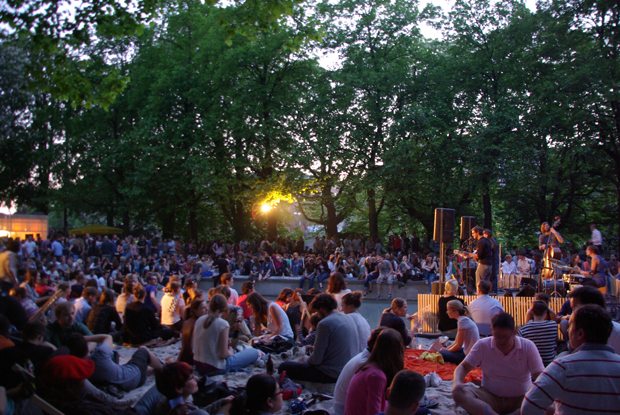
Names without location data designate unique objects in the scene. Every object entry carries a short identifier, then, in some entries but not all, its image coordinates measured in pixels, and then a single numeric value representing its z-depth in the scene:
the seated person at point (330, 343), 7.22
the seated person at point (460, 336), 8.29
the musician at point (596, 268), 14.05
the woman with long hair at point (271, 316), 9.99
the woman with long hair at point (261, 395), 4.49
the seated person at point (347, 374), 5.43
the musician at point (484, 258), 13.80
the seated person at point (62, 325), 8.12
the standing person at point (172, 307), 11.37
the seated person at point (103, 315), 10.43
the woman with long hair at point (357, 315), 7.63
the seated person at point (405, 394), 3.78
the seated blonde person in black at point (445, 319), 10.88
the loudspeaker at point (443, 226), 14.53
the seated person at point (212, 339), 8.08
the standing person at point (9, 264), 11.97
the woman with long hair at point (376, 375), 4.80
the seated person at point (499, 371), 5.54
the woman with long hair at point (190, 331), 8.37
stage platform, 11.98
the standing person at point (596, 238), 17.25
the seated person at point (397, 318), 7.66
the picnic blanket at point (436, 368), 8.13
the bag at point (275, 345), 9.88
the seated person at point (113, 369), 7.47
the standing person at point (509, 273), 21.05
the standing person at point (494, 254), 13.93
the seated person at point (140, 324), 10.67
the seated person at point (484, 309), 9.86
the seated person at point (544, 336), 7.52
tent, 35.54
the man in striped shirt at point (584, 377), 3.46
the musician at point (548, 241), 15.62
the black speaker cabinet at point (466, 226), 17.48
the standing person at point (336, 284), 9.74
